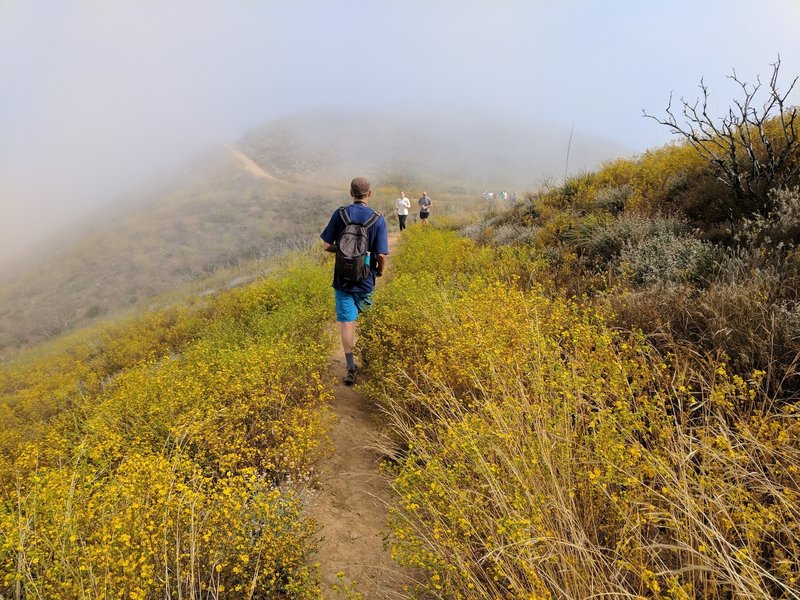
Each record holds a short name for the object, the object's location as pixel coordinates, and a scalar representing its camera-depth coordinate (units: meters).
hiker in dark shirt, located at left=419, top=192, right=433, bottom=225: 17.59
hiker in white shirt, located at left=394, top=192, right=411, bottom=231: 17.08
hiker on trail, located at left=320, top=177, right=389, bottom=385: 4.57
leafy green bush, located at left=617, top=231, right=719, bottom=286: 4.53
